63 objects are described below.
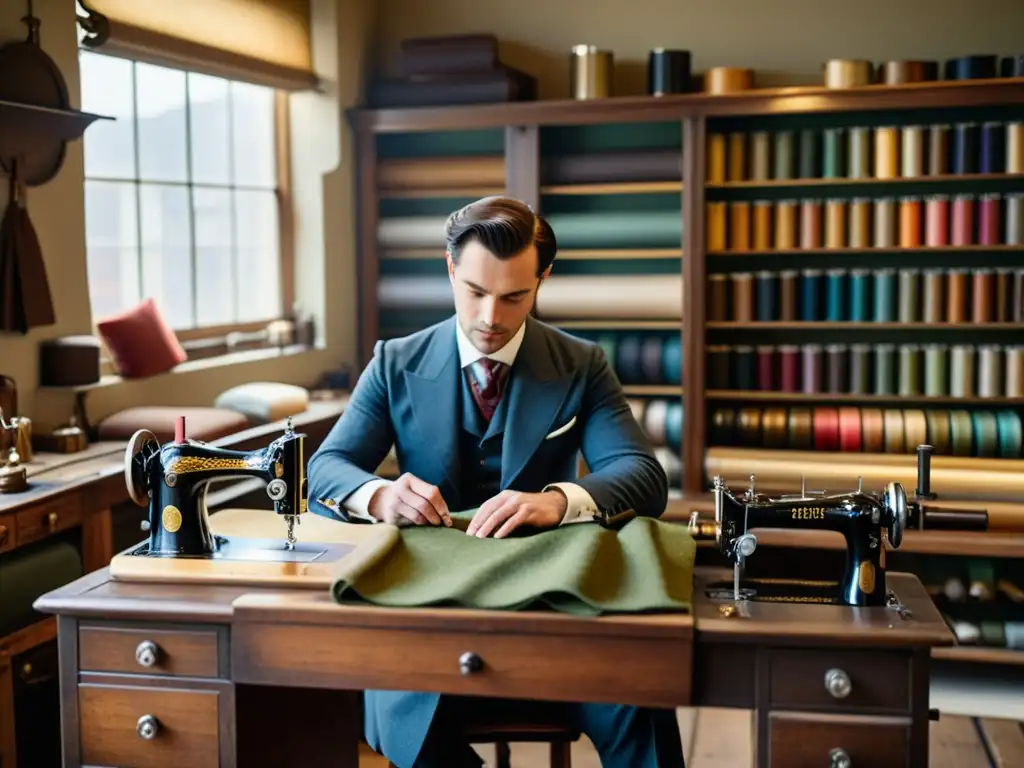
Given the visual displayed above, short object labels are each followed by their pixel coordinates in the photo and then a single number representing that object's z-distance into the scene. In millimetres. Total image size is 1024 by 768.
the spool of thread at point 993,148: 5117
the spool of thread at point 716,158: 5426
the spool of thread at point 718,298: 5484
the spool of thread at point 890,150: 5223
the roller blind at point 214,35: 4348
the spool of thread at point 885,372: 5355
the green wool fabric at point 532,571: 2162
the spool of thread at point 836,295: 5371
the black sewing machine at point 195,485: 2508
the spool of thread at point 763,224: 5402
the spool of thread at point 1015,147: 5074
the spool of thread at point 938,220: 5219
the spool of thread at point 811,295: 5406
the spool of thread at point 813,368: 5430
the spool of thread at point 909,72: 5168
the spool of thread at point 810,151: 5340
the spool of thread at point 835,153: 5309
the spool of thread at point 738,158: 5430
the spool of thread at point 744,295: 5465
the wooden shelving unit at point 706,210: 5195
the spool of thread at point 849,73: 5191
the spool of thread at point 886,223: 5254
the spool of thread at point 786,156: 5363
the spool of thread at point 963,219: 5188
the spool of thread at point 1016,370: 5199
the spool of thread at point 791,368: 5465
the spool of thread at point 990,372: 5219
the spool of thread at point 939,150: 5172
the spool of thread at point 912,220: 5242
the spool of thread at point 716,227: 5441
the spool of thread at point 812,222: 5336
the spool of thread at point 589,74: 5531
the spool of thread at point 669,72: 5398
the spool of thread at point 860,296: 5344
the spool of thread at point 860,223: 5293
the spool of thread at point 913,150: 5191
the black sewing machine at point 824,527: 2281
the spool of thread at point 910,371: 5320
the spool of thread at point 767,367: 5488
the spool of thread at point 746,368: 5512
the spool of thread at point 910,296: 5270
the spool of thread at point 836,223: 5312
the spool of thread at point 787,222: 5363
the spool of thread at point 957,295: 5211
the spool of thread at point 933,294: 5242
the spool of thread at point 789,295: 5426
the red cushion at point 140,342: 4430
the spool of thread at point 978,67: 5102
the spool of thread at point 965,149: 5141
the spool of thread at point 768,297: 5434
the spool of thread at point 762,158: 5402
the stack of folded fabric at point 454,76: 5570
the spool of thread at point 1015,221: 5133
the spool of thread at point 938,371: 5289
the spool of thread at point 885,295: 5297
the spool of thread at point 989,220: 5160
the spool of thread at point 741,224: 5426
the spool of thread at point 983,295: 5176
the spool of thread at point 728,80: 5340
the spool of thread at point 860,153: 5273
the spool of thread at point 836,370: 5402
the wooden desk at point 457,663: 2119
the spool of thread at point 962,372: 5254
